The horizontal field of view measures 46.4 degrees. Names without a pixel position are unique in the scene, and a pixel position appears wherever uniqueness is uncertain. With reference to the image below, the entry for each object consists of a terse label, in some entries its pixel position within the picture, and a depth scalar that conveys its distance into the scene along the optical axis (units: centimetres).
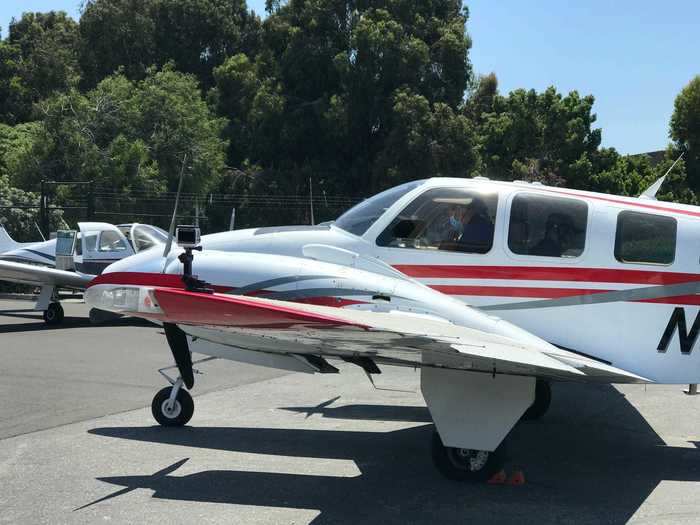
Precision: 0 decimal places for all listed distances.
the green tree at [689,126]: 4162
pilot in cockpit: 727
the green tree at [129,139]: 3241
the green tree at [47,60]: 4816
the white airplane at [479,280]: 659
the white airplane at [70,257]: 1780
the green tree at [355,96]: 3612
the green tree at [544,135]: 3850
